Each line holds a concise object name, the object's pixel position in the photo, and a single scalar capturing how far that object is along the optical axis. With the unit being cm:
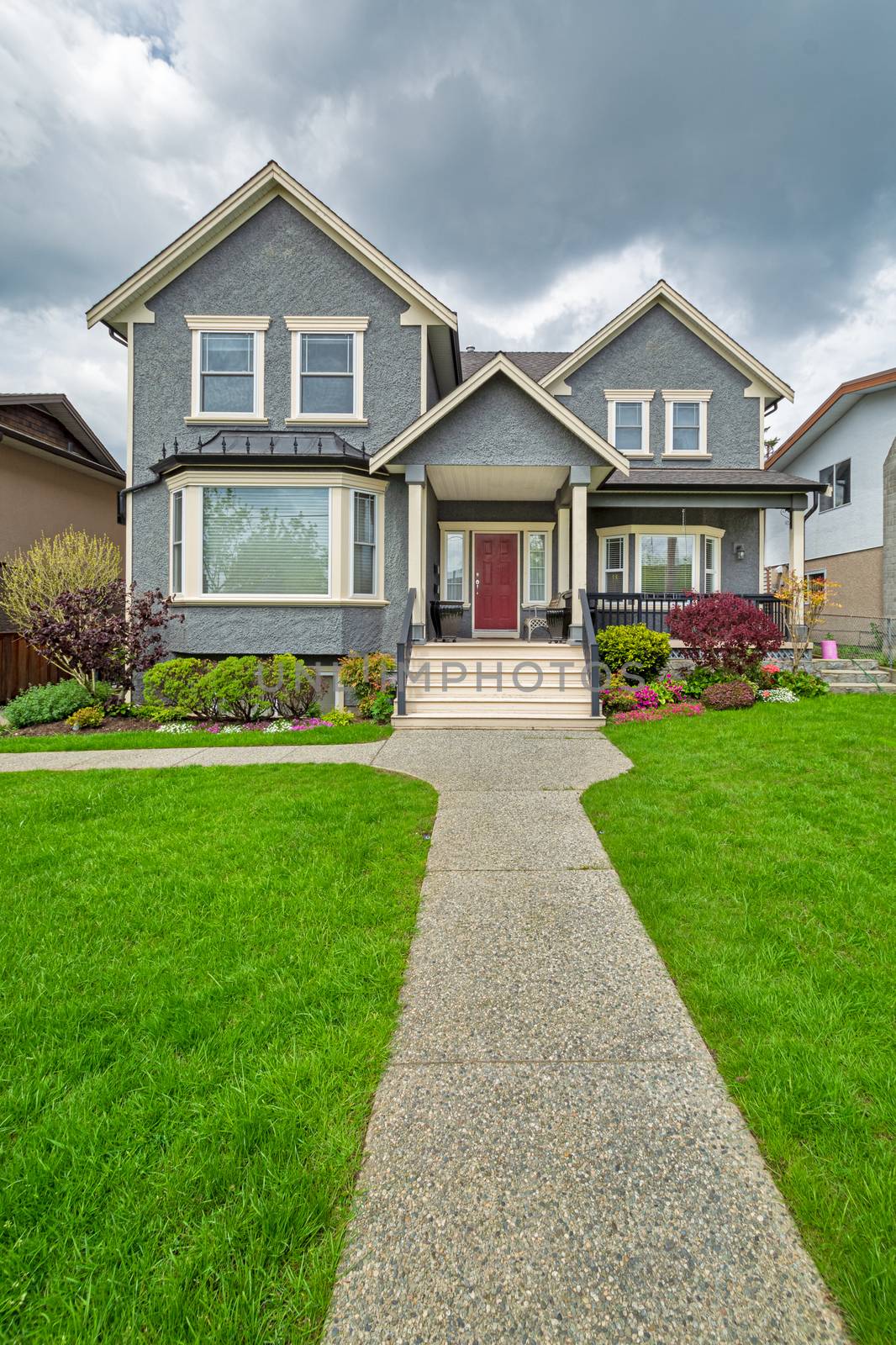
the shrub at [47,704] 1072
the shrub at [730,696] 987
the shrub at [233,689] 1052
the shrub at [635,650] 1123
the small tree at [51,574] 1225
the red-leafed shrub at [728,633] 1068
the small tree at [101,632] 1096
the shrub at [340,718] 1020
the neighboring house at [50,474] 1548
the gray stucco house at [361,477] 1125
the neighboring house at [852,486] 1705
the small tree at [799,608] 1244
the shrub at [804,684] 1088
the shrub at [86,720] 1038
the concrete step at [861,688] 1147
